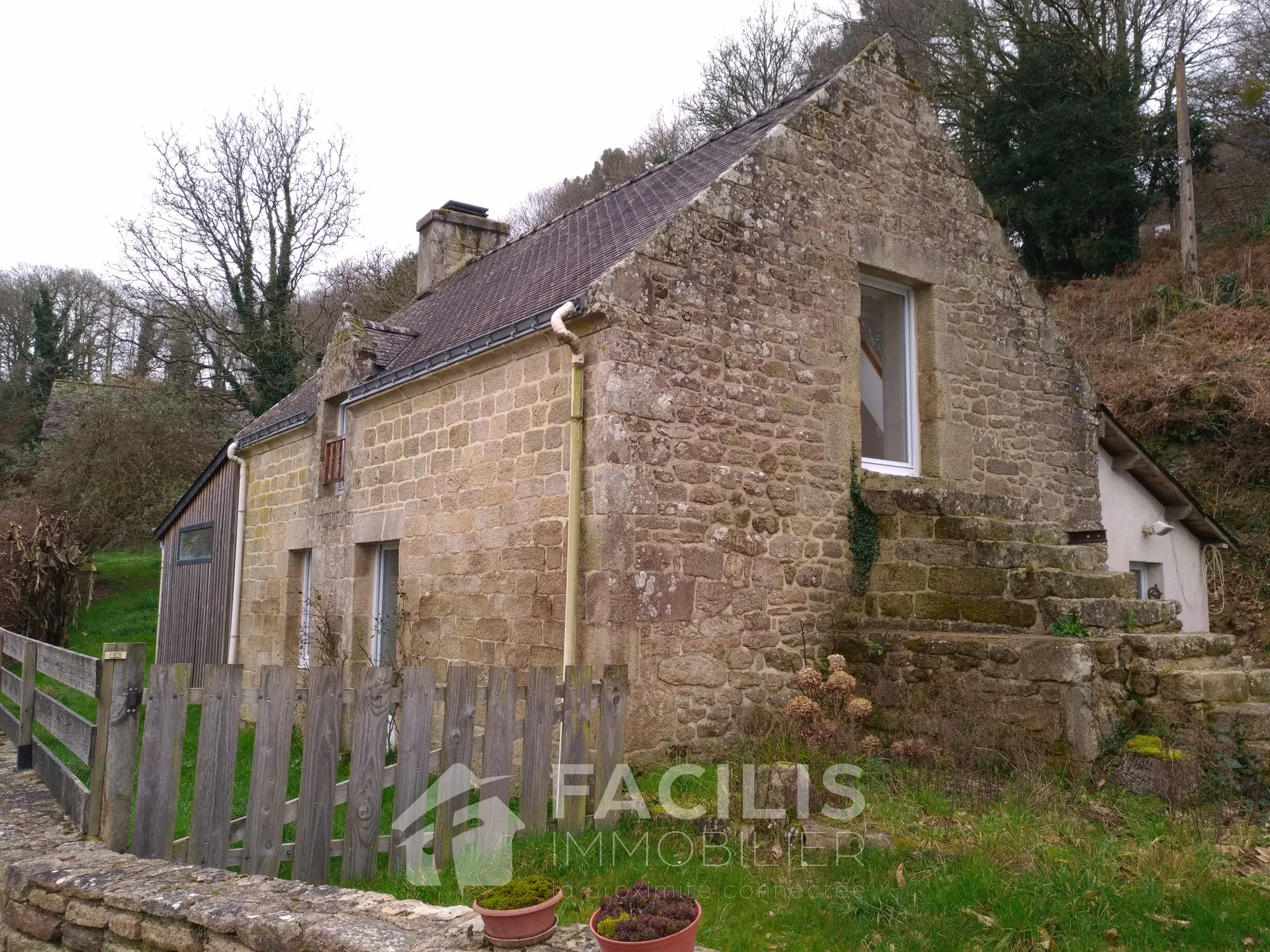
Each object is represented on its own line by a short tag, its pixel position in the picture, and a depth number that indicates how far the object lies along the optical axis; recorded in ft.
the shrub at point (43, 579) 54.95
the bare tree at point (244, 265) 74.84
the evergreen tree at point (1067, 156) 66.28
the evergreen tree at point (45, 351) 97.76
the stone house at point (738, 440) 22.29
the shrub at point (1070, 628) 22.68
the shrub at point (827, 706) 19.67
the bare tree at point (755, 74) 82.07
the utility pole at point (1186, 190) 61.57
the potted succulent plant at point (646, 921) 9.92
